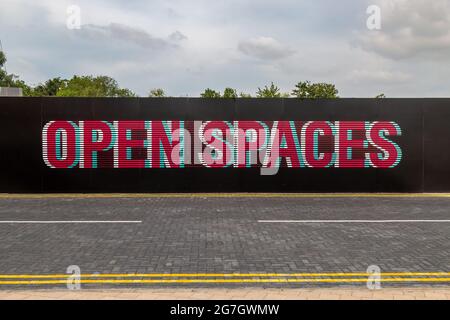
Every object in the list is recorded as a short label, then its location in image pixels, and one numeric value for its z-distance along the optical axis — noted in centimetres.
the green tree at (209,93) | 6956
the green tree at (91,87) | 8112
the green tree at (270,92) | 6512
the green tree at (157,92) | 7670
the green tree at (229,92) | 6990
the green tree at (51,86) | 8908
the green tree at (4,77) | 6063
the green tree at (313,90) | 6544
